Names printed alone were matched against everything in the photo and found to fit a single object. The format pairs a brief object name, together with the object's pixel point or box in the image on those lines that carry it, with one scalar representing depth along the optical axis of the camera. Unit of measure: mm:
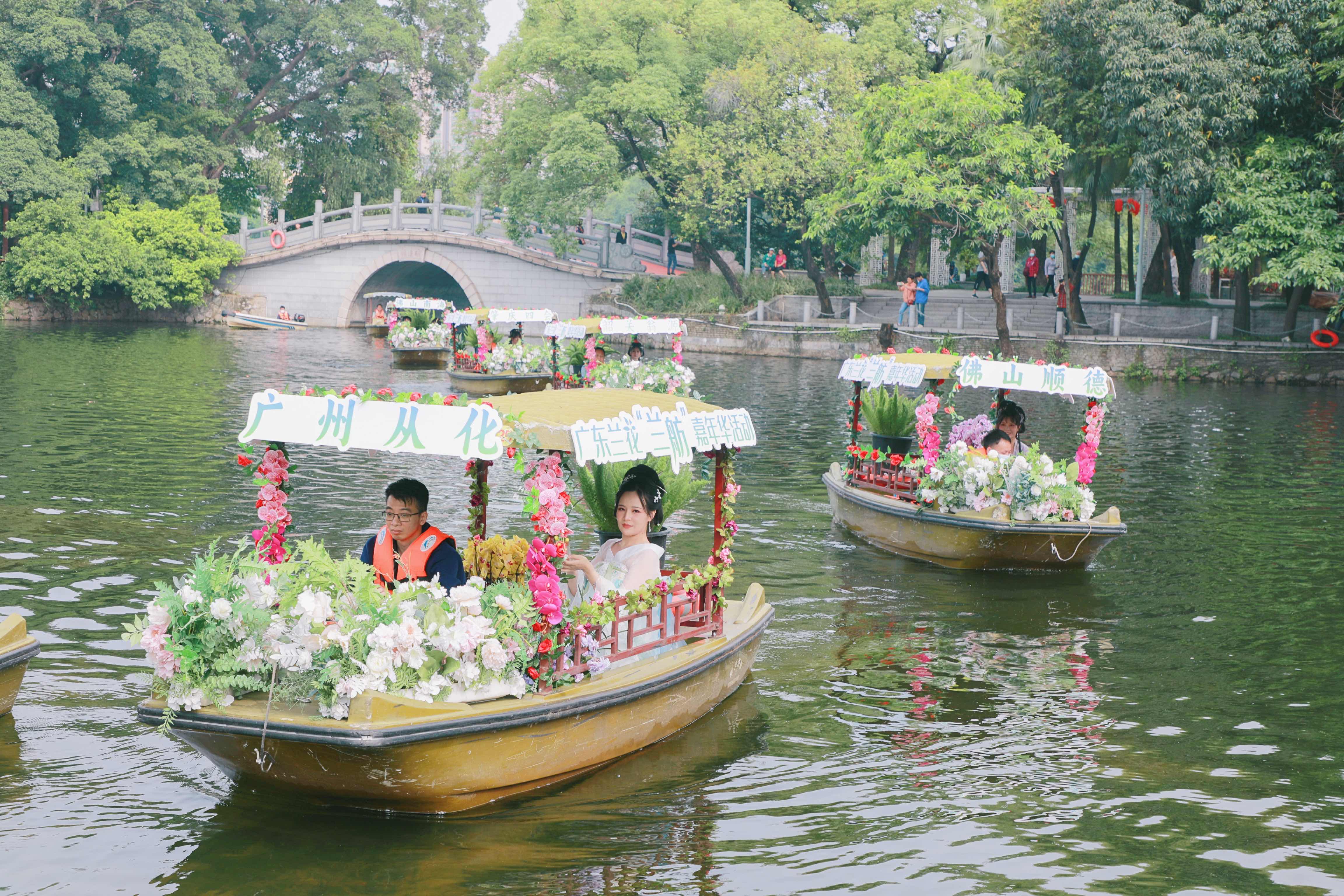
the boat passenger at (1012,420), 13453
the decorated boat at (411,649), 6750
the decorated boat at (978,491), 12922
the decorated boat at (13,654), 8273
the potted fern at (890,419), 16641
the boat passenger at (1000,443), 13398
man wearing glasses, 8062
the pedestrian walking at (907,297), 39688
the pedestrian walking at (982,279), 45906
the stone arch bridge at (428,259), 51625
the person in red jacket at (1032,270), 43812
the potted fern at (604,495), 11961
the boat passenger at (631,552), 8422
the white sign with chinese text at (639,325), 23438
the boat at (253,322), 49531
